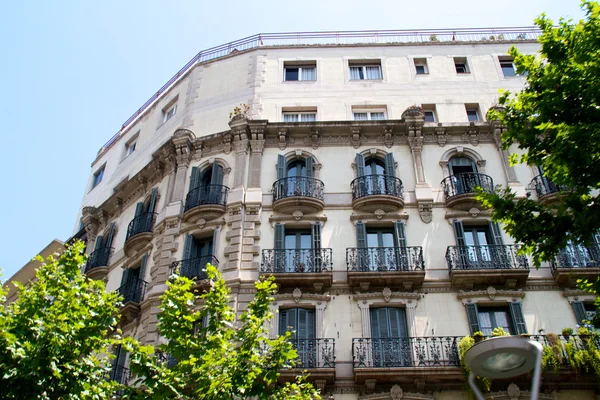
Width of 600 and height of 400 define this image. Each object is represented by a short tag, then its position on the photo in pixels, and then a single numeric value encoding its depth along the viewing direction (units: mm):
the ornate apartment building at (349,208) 17734
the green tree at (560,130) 12109
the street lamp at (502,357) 8414
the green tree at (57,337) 10930
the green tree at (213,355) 12102
